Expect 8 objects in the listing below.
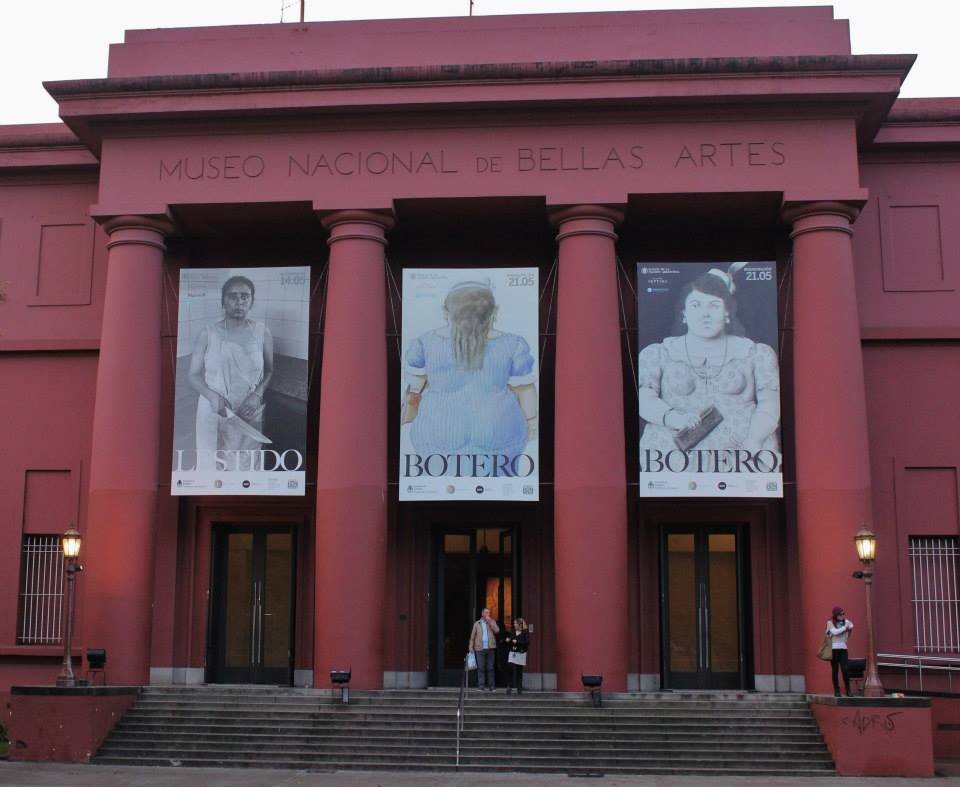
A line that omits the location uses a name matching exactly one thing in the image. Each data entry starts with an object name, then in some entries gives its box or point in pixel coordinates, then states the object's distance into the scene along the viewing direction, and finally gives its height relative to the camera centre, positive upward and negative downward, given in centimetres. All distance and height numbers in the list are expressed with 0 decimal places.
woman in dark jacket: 2216 -25
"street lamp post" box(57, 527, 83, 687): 2052 +95
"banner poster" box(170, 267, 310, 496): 2245 +449
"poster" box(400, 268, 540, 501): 2197 +439
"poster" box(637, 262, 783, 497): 2177 +443
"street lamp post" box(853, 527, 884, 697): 1881 +75
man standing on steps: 2228 -18
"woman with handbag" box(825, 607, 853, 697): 1962 -6
